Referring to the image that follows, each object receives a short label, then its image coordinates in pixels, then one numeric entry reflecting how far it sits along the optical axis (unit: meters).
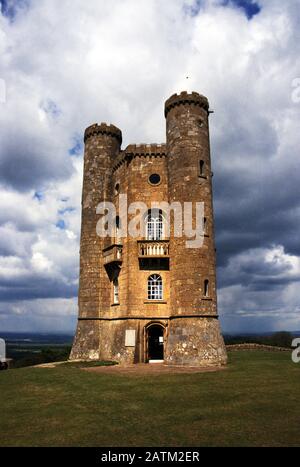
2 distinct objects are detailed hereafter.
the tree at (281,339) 43.53
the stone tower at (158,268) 25.17
